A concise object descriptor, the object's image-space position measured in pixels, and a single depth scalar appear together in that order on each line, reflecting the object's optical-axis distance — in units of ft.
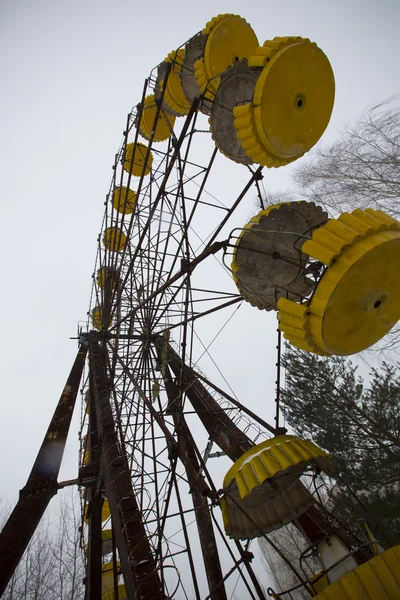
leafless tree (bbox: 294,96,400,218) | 30.71
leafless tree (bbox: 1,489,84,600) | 61.67
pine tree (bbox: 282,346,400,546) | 34.65
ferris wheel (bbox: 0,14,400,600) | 9.14
